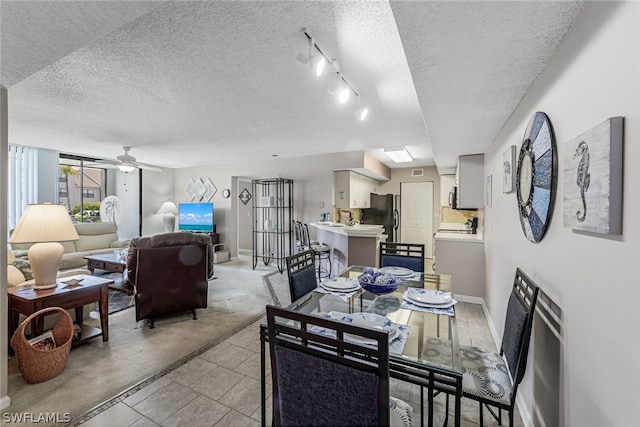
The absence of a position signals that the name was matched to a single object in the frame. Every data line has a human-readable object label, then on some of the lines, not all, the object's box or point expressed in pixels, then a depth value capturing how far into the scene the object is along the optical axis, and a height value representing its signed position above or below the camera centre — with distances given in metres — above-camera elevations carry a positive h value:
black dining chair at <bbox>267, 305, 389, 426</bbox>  0.90 -0.59
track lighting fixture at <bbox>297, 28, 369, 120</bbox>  1.80 +1.08
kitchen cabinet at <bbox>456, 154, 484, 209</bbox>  3.92 +0.46
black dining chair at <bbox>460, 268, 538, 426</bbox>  1.32 -0.89
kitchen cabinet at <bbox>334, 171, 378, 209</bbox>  5.88 +0.50
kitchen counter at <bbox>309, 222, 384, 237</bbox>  4.39 -0.31
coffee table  4.11 -0.82
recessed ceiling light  5.25 +1.23
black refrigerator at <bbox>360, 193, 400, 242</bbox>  7.20 -0.02
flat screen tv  6.98 -0.14
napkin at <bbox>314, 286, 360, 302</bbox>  2.01 -0.62
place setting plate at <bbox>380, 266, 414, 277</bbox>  2.45 -0.55
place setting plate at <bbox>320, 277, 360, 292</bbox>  2.10 -0.58
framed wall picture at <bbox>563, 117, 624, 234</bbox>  0.85 +0.12
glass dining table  1.19 -0.66
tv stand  6.77 -0.72
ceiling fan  4.69 +0.90
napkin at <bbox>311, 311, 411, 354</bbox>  1.30 -0.64
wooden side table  2.25 -0.78
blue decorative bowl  1.92 -0.51
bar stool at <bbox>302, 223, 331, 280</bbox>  4.96 -0.73
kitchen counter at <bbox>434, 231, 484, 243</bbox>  3.85 -0.37
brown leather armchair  2.93 -0.69
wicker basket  2.03 -1.13
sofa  4.97 -0.67
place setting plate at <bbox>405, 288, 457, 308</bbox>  1.76 -0.59
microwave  5.08 +0.26
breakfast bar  4.48 -0.55
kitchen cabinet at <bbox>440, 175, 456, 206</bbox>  6.08 +0.62
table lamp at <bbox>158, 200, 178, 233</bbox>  6.71 -0.06
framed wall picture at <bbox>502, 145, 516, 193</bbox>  2.07 +0.35
